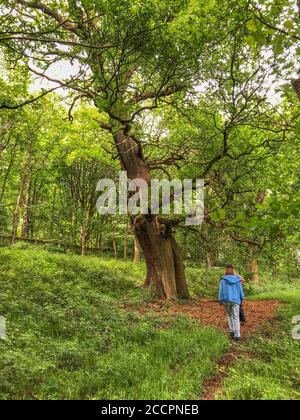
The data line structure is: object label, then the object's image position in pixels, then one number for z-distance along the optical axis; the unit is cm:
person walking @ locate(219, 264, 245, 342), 830
